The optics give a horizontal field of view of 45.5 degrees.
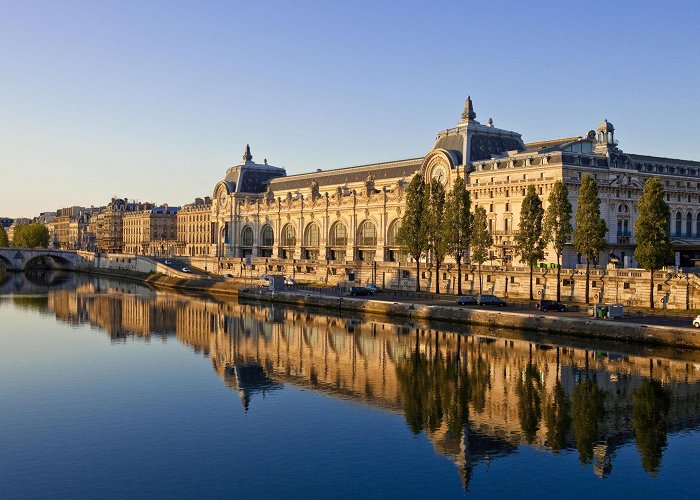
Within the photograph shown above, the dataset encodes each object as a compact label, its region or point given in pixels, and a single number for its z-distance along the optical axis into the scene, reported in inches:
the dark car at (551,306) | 3051.2
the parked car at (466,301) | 3316.9
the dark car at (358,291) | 3969.0
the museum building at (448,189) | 4060.0
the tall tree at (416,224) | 3949.3
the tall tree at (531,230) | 3390.7
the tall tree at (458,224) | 3733.0
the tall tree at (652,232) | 2876.5
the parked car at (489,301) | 3272.6
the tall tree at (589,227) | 3181.6
